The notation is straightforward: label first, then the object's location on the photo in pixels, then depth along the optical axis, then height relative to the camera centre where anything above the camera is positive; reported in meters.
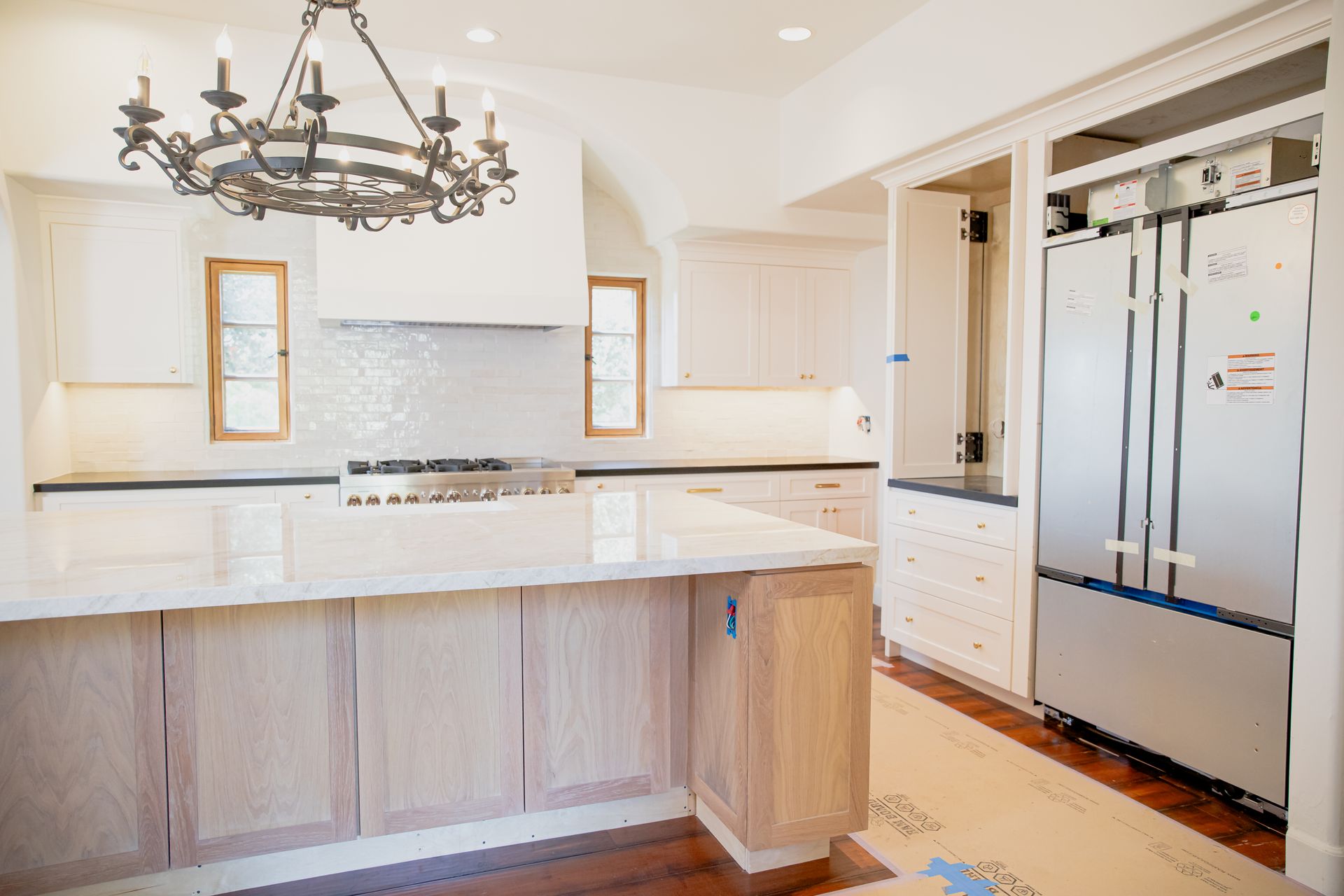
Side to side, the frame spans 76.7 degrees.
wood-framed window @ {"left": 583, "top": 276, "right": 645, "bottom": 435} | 5.32 +0.25
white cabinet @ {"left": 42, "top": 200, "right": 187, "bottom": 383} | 4.05 +0.49
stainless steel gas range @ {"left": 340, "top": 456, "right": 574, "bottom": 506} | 4.19 -0.43
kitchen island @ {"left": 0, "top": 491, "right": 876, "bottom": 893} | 1.95 -0.75
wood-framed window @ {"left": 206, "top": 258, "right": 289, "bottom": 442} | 4.60 +0.25
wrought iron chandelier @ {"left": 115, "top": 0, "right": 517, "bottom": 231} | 1.73 +0.55
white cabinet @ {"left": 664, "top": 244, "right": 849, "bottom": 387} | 5.13 +0.48
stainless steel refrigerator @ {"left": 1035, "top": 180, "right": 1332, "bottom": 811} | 2.46 -0.26
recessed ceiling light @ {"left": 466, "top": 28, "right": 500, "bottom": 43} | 3.90 +1.67
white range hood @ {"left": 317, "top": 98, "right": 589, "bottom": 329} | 4.17 +0.70
